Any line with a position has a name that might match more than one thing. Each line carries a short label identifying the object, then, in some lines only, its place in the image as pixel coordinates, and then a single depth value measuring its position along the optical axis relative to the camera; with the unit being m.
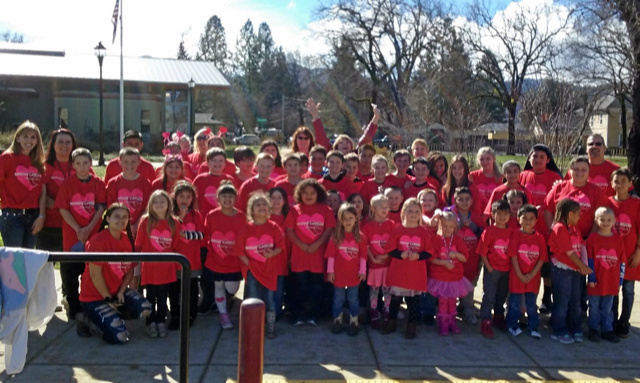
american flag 27.70
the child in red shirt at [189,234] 5.46
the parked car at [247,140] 56.09
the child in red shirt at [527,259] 5.35
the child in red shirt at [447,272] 5.42
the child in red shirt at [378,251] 5.51
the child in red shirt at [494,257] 5.43
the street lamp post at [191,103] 32.39
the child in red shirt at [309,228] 5.55
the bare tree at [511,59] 38.88
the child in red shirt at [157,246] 5.25
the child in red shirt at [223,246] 5.52
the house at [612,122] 71.81
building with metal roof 35.12
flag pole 28.09
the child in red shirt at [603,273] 5.32
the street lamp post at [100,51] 23.84
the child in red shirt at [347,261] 5.39
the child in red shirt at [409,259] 5.37
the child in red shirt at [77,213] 5.46
